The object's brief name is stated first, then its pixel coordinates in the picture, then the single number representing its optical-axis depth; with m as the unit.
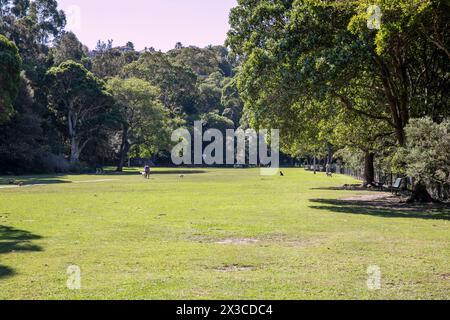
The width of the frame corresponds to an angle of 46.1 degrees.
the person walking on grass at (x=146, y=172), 54.20
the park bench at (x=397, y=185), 31.90
